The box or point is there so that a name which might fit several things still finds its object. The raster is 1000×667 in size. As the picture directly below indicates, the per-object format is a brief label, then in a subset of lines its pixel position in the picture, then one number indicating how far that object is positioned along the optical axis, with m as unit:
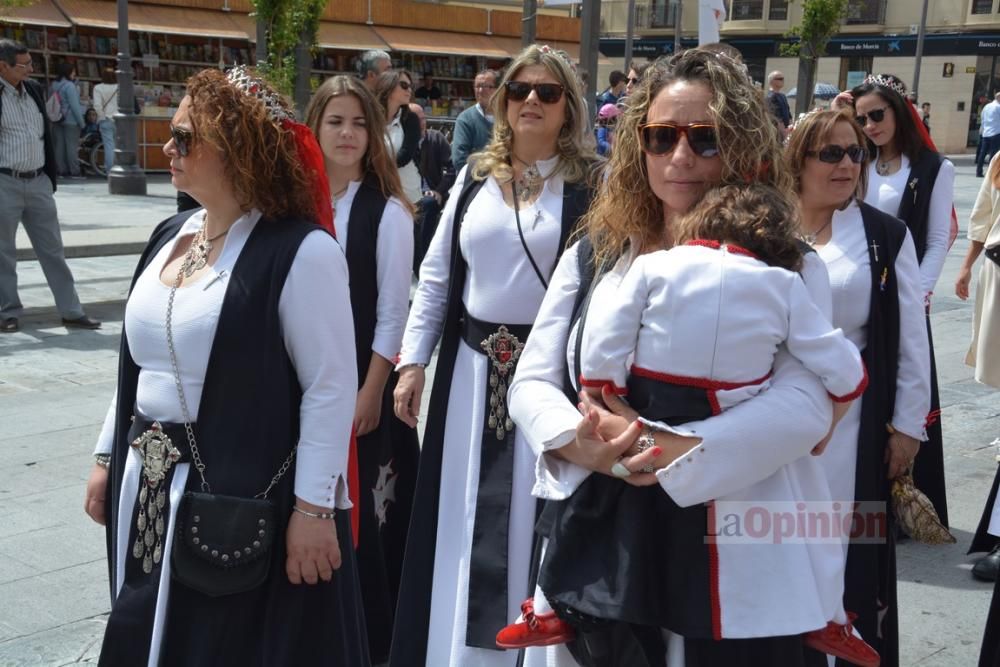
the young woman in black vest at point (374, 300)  4.07
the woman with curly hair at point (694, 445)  2.14
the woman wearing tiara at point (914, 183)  5.11
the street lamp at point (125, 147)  17.78
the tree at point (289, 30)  15.41
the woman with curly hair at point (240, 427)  2.64
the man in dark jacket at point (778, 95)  18.22
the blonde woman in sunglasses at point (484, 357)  3.59
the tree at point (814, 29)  29.73
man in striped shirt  9.20
